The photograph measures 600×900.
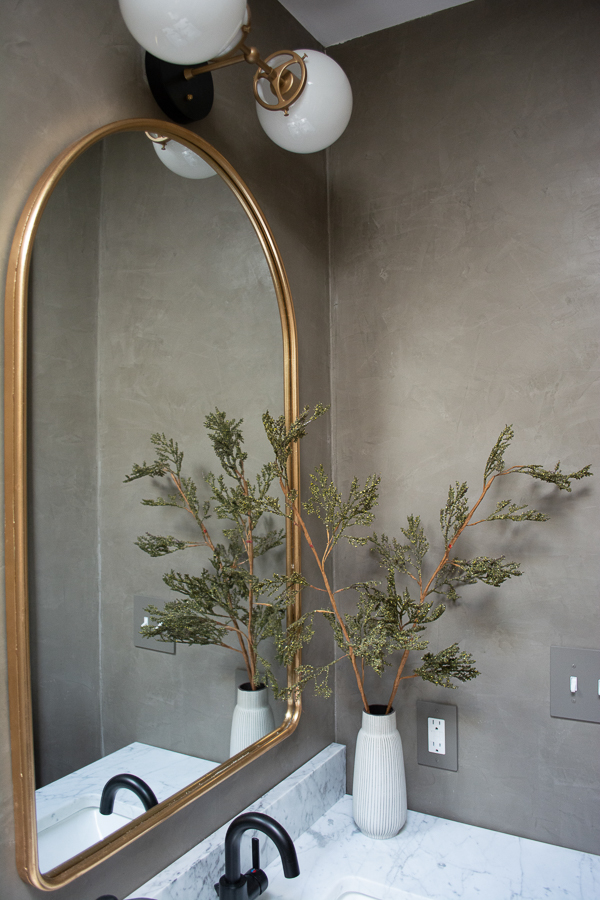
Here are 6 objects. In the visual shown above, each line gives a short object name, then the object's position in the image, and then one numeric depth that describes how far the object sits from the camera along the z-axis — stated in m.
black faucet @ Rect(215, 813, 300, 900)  0.82
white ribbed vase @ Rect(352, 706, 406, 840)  1.11
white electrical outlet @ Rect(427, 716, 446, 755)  1.21
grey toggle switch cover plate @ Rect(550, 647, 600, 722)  1.10
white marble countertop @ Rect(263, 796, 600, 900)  0.99
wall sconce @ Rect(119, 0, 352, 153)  0.74
